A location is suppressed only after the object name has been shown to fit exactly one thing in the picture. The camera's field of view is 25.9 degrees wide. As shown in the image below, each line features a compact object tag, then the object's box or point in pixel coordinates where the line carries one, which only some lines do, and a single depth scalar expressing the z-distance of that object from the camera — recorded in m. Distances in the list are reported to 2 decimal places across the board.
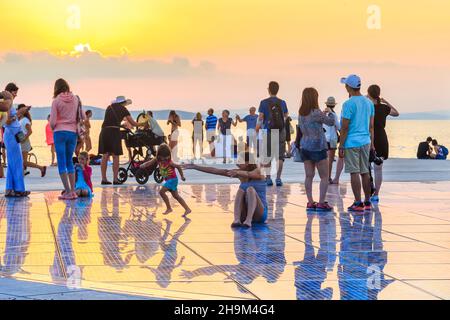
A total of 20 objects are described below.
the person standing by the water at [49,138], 29.26
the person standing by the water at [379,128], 15.07
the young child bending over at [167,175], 13.52
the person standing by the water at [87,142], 29.63
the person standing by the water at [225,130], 33.17
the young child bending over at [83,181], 16.11
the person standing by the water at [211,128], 34.28
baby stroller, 19.44
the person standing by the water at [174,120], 30.55
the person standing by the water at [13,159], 15.93
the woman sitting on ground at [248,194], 11.79
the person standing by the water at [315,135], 13.83
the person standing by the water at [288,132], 24.60
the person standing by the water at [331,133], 18.70
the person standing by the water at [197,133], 33.06
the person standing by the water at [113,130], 19.19
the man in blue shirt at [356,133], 13.73
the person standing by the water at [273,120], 17.72
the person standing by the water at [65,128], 15.55
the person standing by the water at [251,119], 30.55
